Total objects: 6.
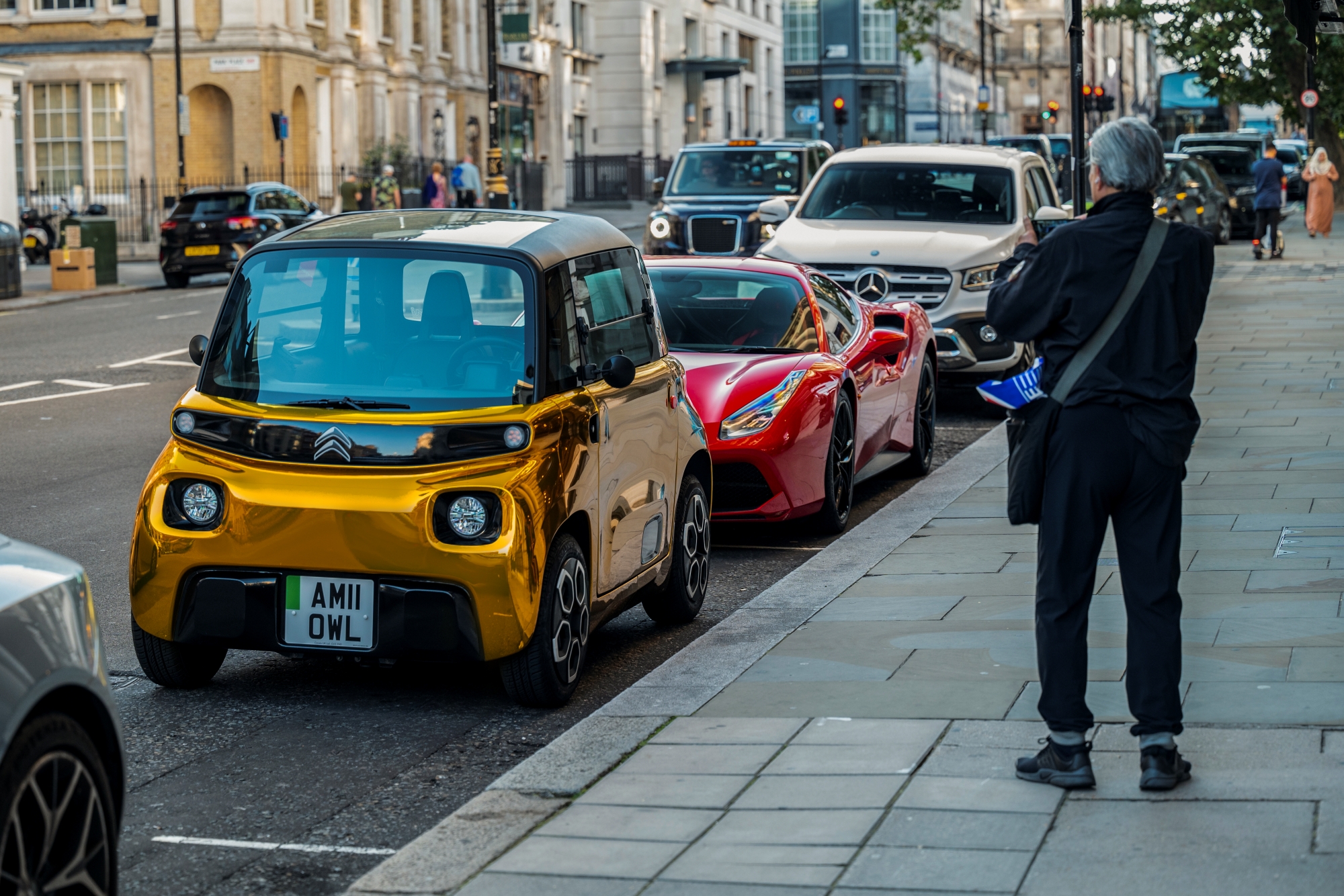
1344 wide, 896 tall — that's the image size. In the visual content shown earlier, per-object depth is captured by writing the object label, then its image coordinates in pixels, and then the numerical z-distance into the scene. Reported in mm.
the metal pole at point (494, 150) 29328
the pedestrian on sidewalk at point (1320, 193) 32375
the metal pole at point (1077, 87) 20281
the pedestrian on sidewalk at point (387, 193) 42500
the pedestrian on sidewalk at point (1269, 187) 29641
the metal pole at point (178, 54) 40688
